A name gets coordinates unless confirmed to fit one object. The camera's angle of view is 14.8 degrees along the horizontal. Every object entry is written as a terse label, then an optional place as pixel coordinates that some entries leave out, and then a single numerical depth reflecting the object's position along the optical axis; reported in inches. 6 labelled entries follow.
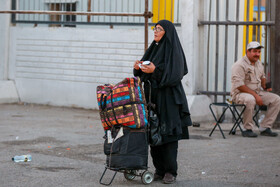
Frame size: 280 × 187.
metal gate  814.3
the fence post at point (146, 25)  784.4
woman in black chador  427.1
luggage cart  416.0
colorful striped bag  412.7
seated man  695.2
